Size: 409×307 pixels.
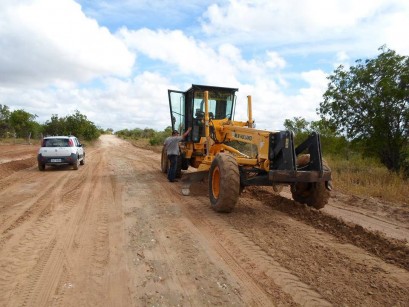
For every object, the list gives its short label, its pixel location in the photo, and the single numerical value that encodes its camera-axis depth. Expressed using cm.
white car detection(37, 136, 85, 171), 1541
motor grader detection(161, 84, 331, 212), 691
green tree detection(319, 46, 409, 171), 1333
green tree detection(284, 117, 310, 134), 2479
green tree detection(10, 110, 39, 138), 4897
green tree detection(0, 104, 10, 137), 4972
